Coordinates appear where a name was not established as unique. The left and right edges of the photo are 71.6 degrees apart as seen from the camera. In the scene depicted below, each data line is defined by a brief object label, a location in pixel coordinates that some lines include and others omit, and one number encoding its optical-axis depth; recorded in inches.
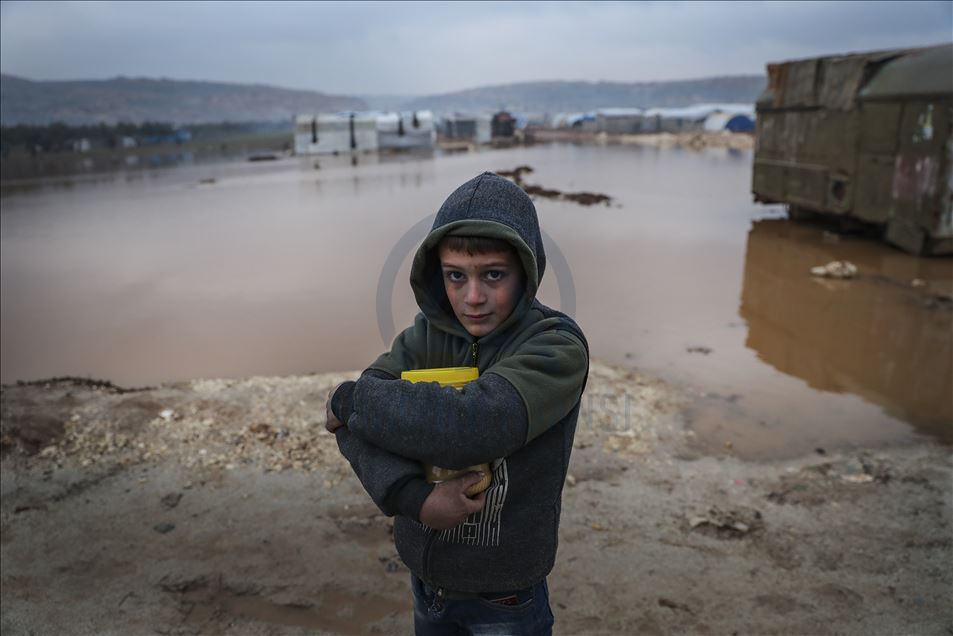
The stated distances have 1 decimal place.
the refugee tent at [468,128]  1947.6
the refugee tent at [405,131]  1585.9
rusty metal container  353.4
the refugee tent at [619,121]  2324.1
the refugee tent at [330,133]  1492.4
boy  47.7
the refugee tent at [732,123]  1959.9
